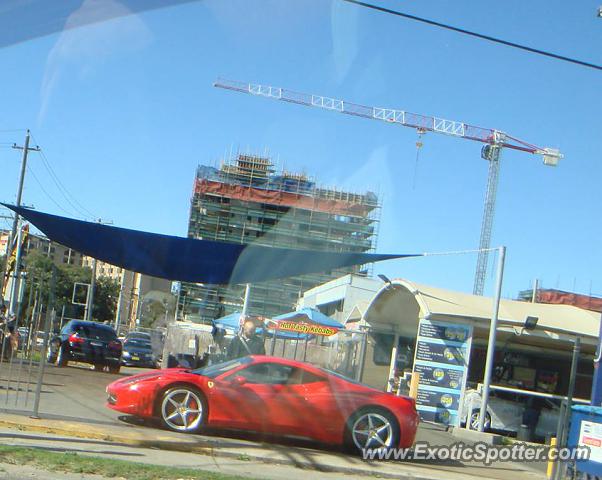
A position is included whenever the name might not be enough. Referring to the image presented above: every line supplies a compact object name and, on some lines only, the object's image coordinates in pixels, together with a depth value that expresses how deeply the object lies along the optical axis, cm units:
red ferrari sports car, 1099
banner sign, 1894
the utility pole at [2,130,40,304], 3700
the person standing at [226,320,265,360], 1326
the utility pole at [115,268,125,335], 4735
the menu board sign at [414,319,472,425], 1828
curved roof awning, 1809
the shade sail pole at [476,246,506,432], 1673
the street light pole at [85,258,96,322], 4081
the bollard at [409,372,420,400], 1828
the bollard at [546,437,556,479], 1023
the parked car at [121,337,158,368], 2966
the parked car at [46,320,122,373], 2295
